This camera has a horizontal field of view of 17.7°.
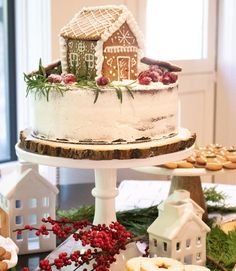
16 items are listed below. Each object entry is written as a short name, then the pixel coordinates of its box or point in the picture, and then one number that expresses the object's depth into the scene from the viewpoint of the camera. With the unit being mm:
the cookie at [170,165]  1194
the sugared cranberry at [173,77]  1098
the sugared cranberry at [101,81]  1036
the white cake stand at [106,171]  1007
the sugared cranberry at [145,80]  1067
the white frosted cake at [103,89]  1034
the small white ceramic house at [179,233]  1001
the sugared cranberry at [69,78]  1067
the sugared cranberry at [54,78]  1071
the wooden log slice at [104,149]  1006
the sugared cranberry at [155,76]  1091
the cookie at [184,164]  1207
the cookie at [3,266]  914
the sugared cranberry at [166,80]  1091
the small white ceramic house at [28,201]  1151
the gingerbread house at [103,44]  1081
